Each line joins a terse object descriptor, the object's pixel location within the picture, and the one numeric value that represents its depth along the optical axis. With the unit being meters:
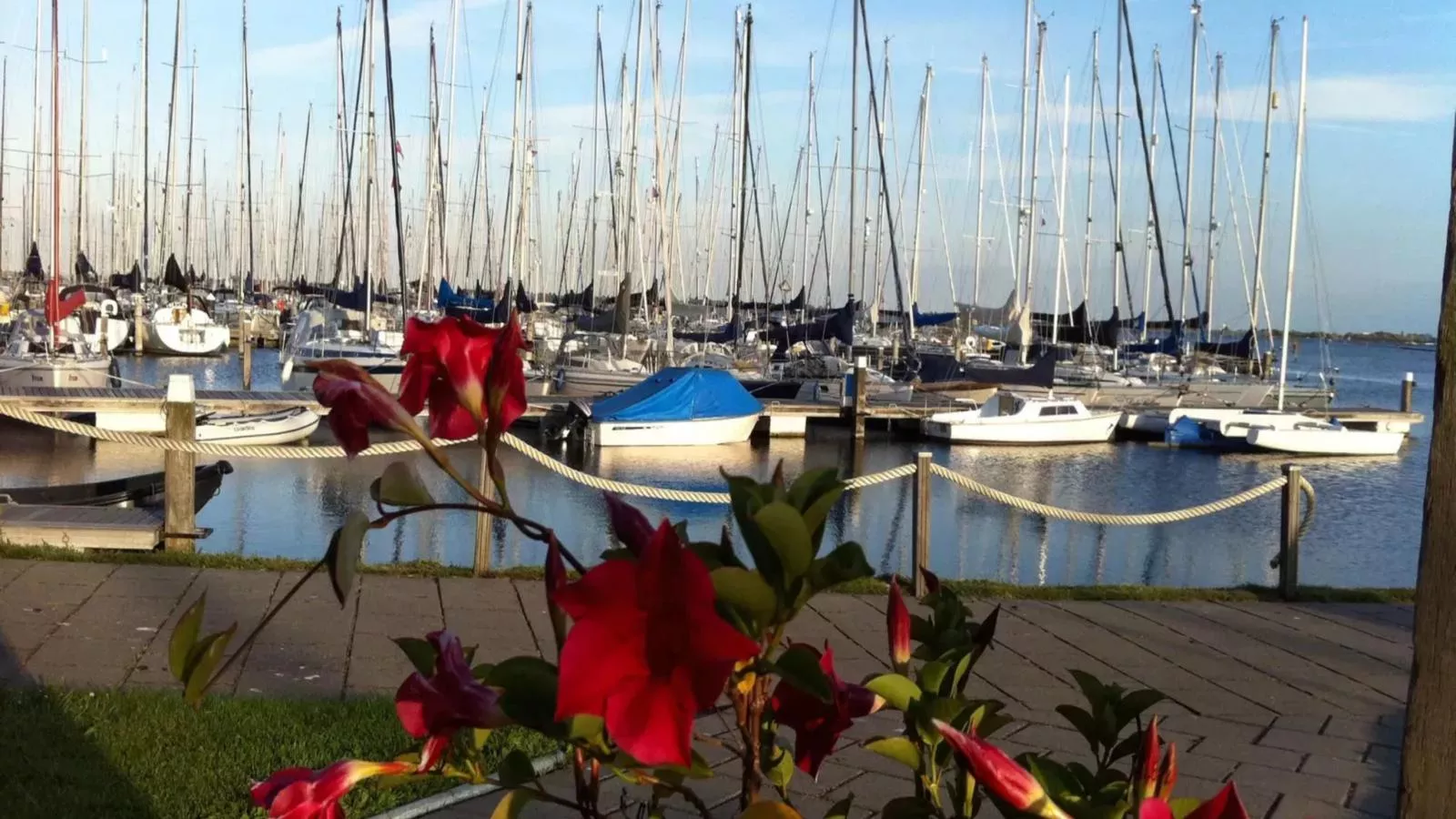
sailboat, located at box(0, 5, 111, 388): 29.62
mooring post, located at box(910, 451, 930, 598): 9.12
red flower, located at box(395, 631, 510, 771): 1.43
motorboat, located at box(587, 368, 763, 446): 29.64
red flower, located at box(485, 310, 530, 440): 1.44
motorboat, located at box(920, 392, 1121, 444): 33.88
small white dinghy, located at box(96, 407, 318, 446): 23.22
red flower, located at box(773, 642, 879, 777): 1.59
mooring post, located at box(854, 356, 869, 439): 34.19
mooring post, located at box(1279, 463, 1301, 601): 9.88
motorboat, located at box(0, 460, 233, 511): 14.32
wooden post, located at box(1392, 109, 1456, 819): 1.72
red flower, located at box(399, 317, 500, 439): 1.46
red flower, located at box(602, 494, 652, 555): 1.28
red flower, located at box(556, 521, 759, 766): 1.03
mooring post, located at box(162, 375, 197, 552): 9.09
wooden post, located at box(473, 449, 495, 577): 8.63
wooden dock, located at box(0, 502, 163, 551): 9.70
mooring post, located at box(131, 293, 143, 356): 51.84
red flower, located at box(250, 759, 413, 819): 1.45
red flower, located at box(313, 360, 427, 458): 1.43
